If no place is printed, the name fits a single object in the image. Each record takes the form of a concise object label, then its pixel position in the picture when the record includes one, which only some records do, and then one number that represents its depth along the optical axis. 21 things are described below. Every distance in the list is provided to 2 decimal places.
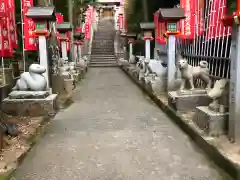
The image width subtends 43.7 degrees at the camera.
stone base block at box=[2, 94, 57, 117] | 7.47
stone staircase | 27.58
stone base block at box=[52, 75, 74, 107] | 11.02
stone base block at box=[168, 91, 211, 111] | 7.08
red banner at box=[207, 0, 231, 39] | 7.61
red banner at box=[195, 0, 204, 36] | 9.12
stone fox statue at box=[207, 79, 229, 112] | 5.17
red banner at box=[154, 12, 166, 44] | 12.11
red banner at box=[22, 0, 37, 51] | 8.63
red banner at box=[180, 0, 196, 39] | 9.36
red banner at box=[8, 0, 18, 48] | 8.48
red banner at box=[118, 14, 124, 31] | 30.40
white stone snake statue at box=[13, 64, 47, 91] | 7.68
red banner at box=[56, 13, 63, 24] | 14.91
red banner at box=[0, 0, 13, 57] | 8.04
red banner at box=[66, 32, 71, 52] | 16.62
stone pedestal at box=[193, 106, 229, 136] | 5.05
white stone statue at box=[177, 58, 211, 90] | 7.25
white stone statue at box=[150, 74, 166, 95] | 10.19
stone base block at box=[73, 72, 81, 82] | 14.39
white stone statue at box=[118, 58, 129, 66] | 23.33
